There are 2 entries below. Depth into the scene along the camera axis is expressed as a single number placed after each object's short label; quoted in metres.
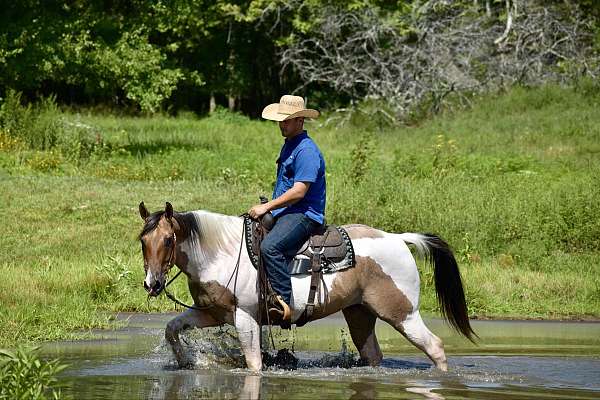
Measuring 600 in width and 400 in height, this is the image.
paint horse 18.18
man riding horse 18.46
